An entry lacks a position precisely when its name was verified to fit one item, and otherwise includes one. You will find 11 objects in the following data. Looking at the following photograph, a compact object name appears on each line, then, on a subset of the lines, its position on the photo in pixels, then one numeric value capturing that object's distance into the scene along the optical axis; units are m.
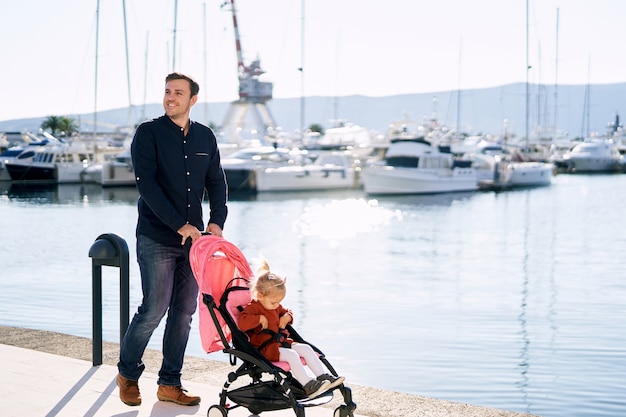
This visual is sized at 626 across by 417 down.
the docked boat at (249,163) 52.56
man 5.08
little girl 4.55
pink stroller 4.54
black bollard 5.74
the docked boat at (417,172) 51.62
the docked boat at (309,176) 52.75
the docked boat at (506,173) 59.19
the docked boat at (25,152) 61.81
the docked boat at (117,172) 55.31
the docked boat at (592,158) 87.69
